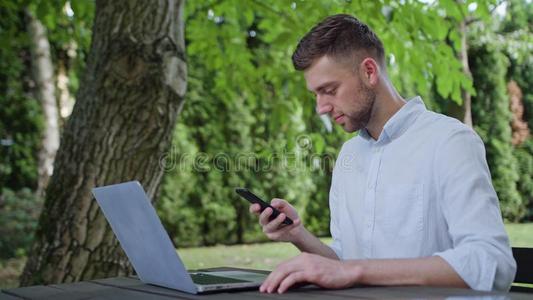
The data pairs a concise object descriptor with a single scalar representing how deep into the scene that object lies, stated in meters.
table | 1.23
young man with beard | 1.41
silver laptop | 1.41
